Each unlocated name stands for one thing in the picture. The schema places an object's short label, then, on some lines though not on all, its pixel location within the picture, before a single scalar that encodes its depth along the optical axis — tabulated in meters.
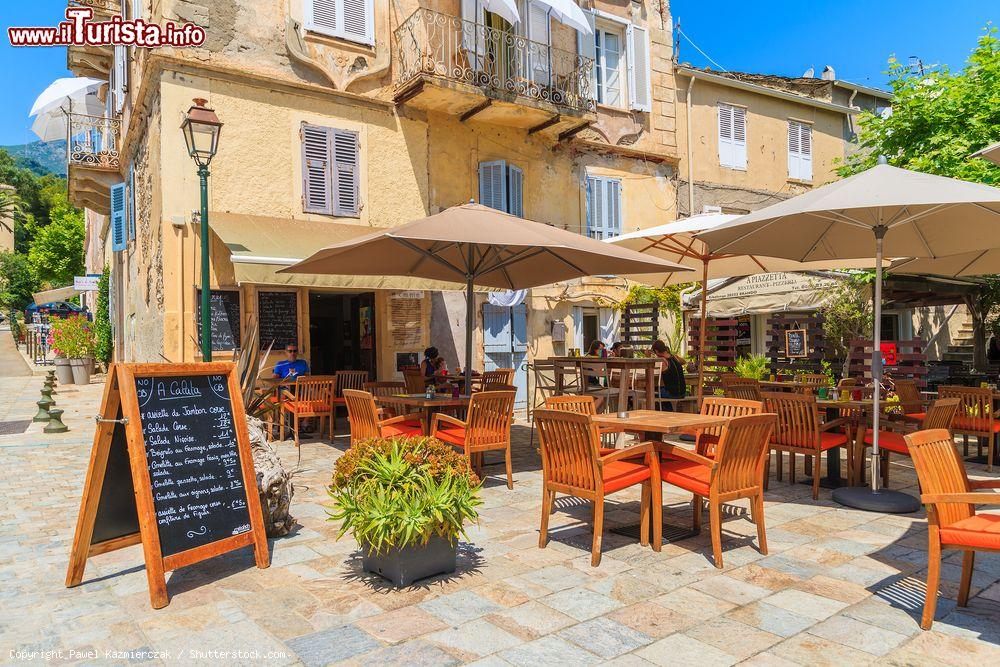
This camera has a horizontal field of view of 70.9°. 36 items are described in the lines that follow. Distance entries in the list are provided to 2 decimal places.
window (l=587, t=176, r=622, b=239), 14.11
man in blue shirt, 9.76
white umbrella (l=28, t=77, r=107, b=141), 16.00
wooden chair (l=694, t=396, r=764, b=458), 5.47
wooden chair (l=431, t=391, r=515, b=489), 6.14
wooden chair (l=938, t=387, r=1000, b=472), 6.97
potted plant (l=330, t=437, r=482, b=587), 3.79
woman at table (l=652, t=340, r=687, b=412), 9.38
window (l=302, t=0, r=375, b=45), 10.91
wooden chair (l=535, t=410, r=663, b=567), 4.27
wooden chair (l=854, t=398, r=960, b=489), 5.51
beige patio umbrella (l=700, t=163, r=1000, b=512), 4.95
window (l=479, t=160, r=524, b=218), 12.66
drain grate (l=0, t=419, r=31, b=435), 10.54
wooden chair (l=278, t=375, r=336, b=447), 9.09
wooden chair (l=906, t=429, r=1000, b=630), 3.15
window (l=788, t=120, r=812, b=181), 16.81
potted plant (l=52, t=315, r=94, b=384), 18.70
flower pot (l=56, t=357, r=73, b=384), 18.59
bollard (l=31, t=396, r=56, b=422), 10.85
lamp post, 6.89
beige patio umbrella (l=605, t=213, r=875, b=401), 8.50
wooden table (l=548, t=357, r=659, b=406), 8.30
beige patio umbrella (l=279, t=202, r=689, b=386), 5.95
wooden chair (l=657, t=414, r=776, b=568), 4.21
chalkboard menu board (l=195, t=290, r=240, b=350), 10.18
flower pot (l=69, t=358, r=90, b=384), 18.66
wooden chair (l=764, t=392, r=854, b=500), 5.87
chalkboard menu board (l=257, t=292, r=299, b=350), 10.60
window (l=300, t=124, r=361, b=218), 10.89
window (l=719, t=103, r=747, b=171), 15.80
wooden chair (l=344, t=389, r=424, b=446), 6.16
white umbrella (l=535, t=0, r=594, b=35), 11.75
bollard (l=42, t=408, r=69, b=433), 10.34
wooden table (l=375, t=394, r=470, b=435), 6.68
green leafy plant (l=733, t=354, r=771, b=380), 12.47
